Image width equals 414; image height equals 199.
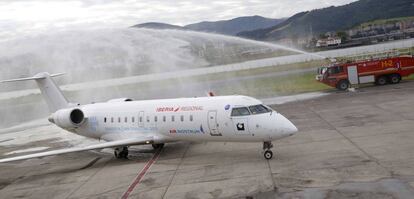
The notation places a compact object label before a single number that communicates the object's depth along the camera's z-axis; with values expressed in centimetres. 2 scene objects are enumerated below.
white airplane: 1730
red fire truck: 3584
